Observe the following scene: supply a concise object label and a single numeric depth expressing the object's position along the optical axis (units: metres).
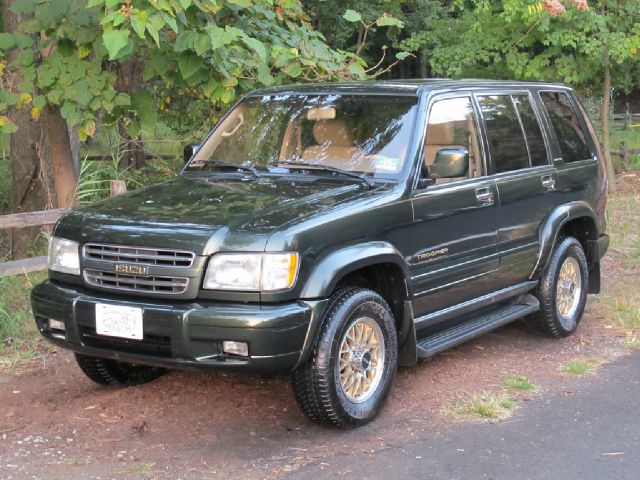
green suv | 4.29
